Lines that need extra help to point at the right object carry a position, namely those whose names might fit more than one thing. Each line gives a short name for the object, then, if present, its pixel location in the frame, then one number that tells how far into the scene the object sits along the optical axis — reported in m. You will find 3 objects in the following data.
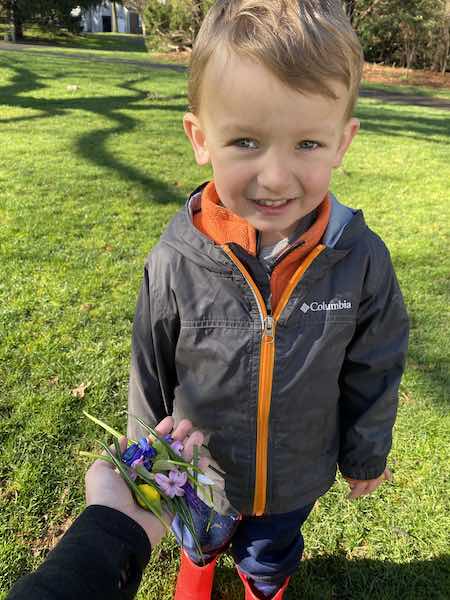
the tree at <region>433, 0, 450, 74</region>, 19.05
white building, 46.03
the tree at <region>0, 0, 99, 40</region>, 25.81
